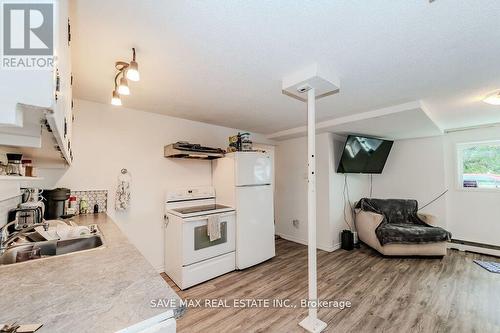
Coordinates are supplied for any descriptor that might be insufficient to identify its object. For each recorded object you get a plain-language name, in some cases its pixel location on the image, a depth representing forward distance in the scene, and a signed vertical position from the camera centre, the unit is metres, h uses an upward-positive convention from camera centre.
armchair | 3.36 -1.02
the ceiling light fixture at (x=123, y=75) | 1.38 +0.68
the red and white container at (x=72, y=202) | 2.31 -0.33
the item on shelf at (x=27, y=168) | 1.70 +0.04
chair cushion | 3.32 -1.07
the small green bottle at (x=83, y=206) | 2.42 -0.39
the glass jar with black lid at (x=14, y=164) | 1.42 +0.06
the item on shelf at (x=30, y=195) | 1.89 -0.20
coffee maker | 2.14 -0.30
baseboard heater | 3.54 -1.35
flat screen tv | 3.82 +0.27
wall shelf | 1.05 -0.03
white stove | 2.57 -0.93
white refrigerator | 3.04 -0.43
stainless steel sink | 1.24 -0.52
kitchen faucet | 1.21 -0.39
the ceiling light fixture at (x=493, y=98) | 2.21 +0.75
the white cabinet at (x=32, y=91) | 0.47 +0.19
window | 3.63 +0.05
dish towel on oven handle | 2.72 -0.74
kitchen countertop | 0.67 -0.47
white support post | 1.91 -0.45
